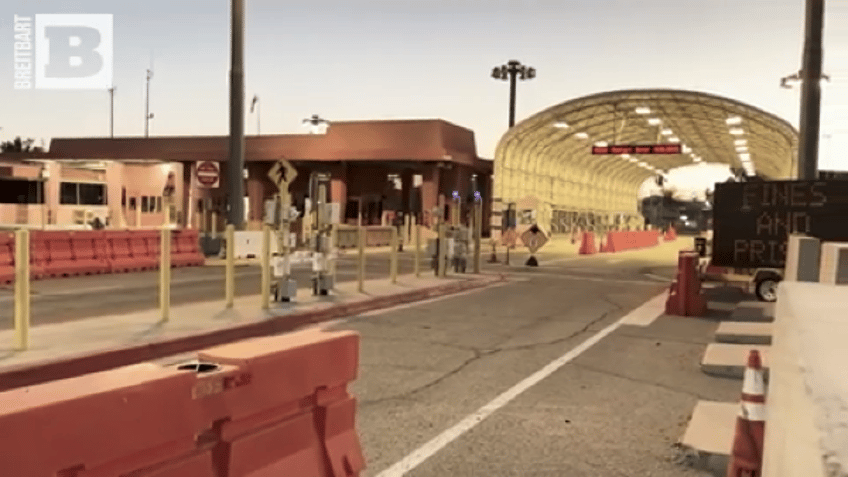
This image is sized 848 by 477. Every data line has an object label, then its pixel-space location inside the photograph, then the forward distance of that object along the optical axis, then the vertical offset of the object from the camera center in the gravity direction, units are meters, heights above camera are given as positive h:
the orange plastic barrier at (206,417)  2.92 -0.88
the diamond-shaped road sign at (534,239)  27.73 -0.74
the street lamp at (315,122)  52.78 +6.06
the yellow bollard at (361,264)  15.92 -1.01
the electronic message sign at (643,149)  44.23 +3.95
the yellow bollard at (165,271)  10.98 -0.87
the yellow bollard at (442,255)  20.41 -1.02
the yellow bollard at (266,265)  12.87 -0.89
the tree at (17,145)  119.84 +8.41
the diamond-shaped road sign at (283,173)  13.78 +0.61
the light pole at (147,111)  91.00 +10.57
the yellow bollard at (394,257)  17.48 -0.96
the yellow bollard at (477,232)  22.47 -0.46
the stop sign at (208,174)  18.30 +0.74
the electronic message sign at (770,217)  15.28 +0.14
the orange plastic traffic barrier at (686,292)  14.49 -1.25
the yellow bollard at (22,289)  8.58 -0.94
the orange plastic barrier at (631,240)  42.41 -1.15
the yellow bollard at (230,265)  12.55 -0.87
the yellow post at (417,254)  19.19 -0.98
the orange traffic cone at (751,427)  5.00 -1.25
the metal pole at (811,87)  19.81 +3.34
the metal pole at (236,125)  23.52 +2.40
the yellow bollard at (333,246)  14.59 -0.63
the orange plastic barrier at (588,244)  38.38 -1.21
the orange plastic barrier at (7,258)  16.89 -1.19
